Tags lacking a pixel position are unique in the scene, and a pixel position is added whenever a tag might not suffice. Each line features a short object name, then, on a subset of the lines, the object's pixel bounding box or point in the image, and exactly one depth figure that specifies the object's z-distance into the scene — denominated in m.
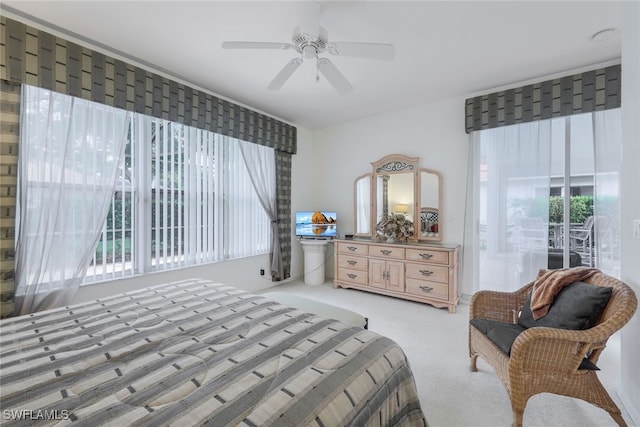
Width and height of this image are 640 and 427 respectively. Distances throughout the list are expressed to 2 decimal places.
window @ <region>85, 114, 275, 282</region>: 2.79
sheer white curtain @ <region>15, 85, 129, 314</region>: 2.17
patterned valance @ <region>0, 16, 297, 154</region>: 2.09
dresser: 3.33
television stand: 4.44
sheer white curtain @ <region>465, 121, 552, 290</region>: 3.11
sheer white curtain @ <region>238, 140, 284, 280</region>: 3.97
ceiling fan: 1.88
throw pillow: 1.54
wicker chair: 1.44
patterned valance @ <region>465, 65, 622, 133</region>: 2.69
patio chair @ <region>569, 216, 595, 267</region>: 2.85
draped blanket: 1.76
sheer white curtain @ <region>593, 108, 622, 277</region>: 2.69
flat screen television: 4.56
